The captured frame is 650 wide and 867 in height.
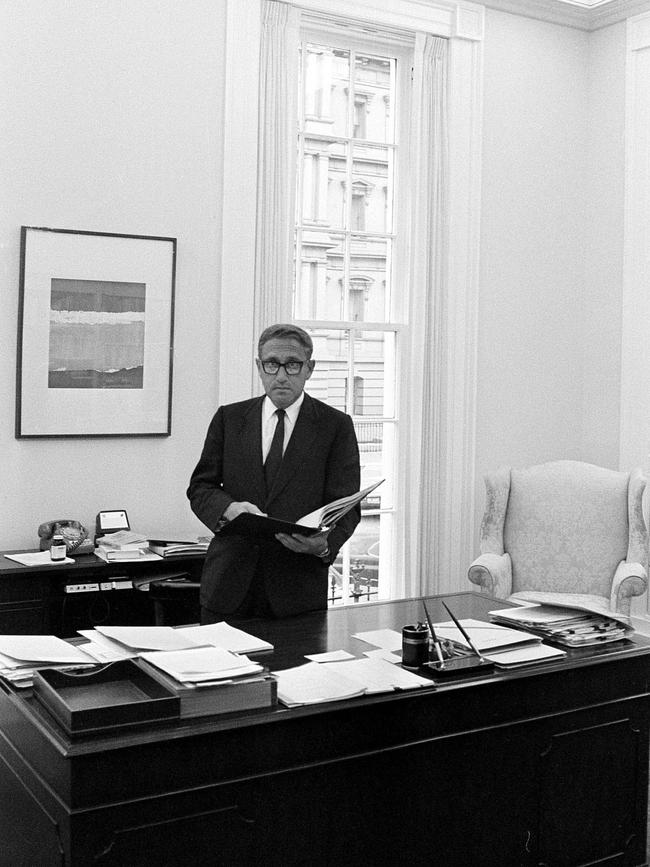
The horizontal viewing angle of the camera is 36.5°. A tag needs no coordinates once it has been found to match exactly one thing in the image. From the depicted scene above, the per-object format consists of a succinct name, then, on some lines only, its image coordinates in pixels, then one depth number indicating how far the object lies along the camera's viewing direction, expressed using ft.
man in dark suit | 11.40
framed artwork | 16.42
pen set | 9.16
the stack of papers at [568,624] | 10.40
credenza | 14.92
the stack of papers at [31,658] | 8.45
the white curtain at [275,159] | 18.22
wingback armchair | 18.44
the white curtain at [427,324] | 19.98
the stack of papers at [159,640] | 9.01
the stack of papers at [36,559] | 15.16
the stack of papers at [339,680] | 8.30
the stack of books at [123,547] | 15.67
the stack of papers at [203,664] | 7.99
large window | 19.40
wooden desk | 7.29
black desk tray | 7.27
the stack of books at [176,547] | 15.97
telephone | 15.84
